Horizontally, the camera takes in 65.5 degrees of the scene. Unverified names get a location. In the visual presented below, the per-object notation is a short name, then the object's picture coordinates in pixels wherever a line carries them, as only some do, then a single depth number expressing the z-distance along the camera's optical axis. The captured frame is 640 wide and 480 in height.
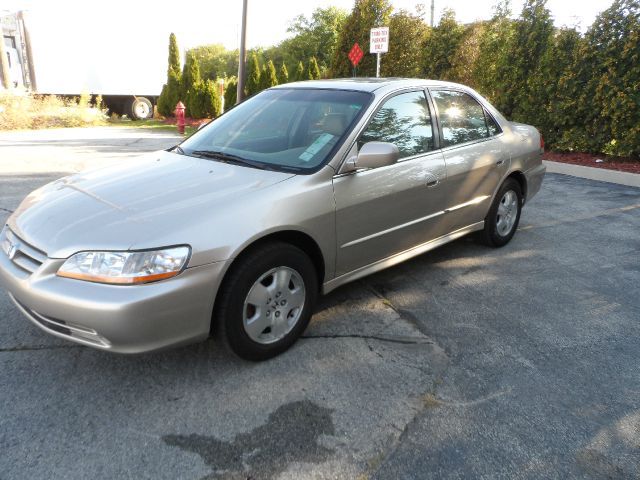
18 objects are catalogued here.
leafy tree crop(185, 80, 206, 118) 18.50
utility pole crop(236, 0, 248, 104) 14.25
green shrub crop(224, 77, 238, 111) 19.89
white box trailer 16.27
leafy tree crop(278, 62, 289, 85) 21.24
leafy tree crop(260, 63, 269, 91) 20.13
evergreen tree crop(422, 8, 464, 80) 13.48
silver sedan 2.41
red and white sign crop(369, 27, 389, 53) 10.73
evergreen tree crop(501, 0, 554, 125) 10.53
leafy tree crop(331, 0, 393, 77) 15.21
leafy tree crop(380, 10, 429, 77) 15.27
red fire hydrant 14.96
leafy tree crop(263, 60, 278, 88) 19.98
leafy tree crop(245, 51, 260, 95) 20.19
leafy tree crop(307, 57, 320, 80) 21.69
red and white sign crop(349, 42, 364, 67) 12.76
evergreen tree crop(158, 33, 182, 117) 19.52
